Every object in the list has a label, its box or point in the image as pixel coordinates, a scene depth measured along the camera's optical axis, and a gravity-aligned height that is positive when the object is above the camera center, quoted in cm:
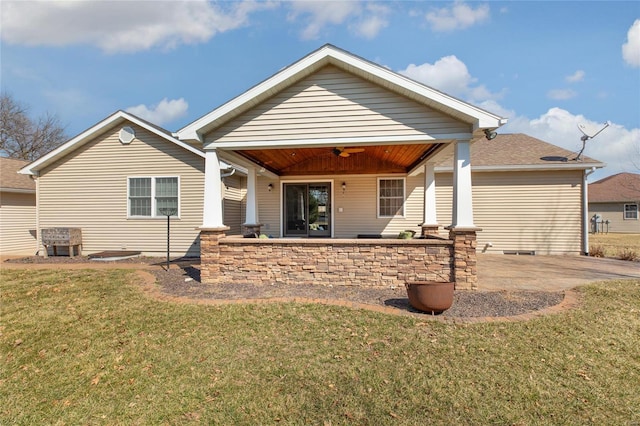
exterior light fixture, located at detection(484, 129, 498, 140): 566 +154
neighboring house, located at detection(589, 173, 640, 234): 2466 +75
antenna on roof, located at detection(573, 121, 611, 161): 1027 +283
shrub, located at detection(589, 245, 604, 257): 1035 -120
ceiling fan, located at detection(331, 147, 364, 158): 816 +181
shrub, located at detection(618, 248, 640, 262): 961 -127
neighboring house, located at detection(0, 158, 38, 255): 1188 +25
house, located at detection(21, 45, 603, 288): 1045 +97
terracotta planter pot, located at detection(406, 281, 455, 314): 446 -115
